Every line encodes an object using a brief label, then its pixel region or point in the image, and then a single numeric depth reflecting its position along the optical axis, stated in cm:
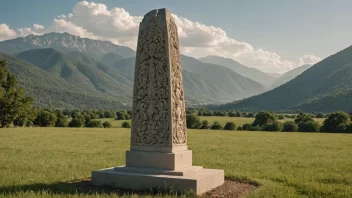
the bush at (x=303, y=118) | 8012
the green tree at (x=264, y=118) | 8602
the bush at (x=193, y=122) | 8612
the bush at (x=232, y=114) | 13330
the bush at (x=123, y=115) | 11300
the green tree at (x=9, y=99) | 5669
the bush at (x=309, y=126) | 7438
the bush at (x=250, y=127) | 8088
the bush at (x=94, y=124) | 8938
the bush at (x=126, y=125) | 8621
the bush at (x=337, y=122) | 7056
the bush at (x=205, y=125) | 8669
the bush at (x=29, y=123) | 7688
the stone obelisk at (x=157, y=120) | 1174
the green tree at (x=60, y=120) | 8629
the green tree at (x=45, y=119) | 8058
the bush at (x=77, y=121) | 8769
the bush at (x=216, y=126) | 8494
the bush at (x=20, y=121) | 6394
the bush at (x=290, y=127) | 7619
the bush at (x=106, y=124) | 8769
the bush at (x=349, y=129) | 6911
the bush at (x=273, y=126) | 7762
